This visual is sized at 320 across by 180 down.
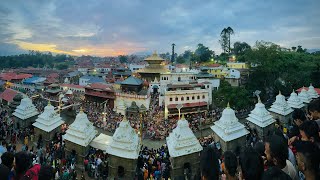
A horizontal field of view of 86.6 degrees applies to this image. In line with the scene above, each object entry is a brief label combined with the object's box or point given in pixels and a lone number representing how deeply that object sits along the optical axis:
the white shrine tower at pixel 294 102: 16.29
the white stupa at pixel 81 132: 10.54
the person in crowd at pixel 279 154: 3.04
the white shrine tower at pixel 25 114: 14.60
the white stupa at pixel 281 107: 15.14
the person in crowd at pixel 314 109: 4.93
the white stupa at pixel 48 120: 12.73
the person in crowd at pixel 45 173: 3.22
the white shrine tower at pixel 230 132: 11.00
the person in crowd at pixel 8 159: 4.40
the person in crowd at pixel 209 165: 3.18
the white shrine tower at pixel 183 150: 9.20
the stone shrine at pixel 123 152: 9.25
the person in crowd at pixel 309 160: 2.76
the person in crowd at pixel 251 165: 2.99
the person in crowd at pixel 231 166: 3.16
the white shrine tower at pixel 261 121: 13.16
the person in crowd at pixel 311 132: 3.74
